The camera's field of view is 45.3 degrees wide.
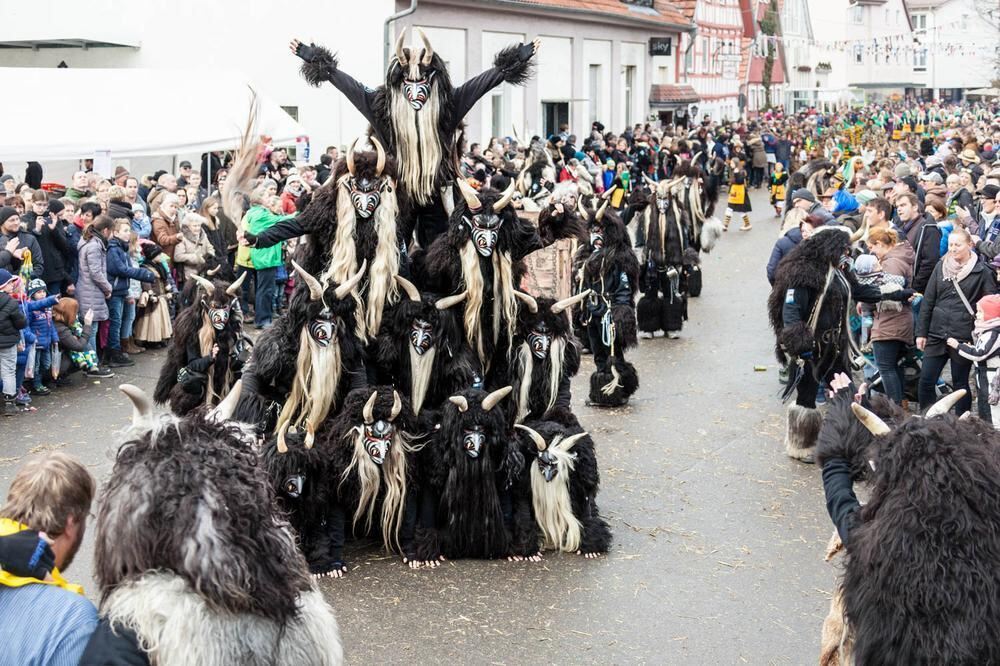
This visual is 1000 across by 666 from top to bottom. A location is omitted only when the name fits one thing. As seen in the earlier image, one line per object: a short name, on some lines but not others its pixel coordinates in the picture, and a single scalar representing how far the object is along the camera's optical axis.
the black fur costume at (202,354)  8.84
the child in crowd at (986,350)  9.11
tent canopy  15.51
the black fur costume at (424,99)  7.66
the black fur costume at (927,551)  3.89
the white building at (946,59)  88.88
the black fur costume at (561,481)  7.55
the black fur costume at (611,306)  11.69
